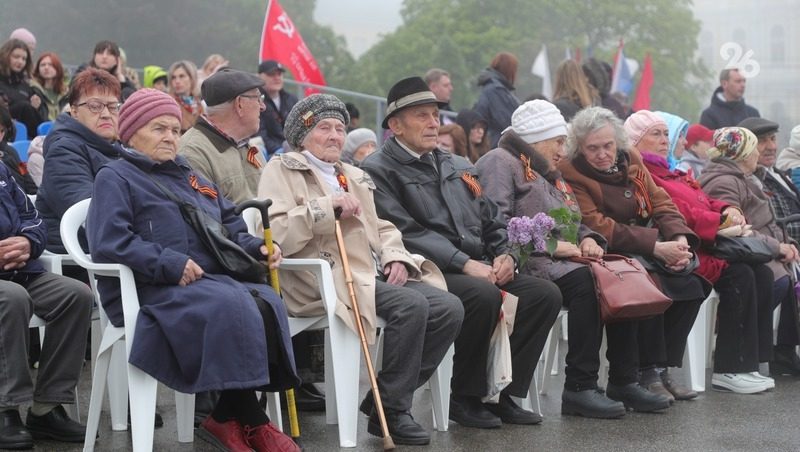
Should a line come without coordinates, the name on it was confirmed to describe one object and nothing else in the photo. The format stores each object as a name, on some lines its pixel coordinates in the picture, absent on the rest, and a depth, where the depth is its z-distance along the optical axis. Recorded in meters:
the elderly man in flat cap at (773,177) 17.62
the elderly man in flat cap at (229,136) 12.58
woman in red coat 15.34
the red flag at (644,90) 36.34
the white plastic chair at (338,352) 11.10
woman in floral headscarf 16.48
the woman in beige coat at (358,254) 11.48
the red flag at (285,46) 26.30
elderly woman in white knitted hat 13.20
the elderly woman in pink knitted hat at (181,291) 9.74
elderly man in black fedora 12.36
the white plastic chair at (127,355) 9.68
